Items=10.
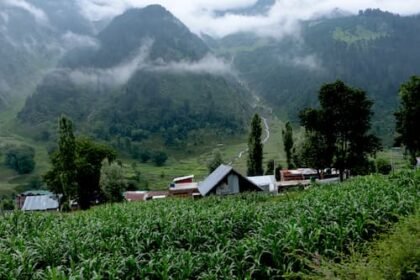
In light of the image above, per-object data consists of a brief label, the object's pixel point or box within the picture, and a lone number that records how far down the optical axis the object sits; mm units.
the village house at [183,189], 58562
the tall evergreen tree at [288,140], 72375
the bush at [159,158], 160400
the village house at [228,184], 45156
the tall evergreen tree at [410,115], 41031
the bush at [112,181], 56656
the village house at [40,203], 70625
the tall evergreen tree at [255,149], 66188
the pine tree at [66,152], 48281
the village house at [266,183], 53000
